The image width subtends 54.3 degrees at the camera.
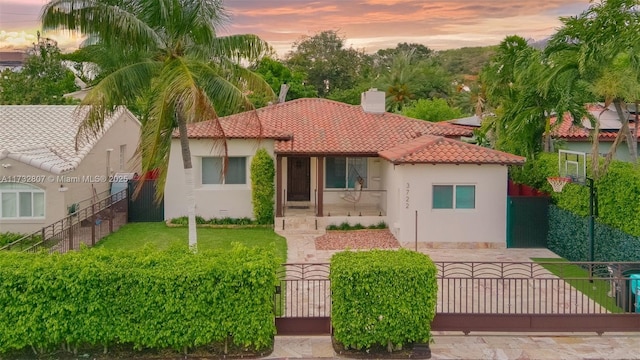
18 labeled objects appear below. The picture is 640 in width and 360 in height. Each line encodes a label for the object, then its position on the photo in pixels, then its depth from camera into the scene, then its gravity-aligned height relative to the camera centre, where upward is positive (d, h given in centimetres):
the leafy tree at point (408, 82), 5231 +747
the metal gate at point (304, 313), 1172 -302
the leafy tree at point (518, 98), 2059 +245
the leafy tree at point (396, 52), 7162 +1437
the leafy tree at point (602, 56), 1556 +294
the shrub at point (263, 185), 2350 -73
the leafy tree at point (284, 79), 5003 +718
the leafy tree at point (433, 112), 3916 +349
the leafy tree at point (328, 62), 6562 +1104
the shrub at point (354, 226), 2295 -221
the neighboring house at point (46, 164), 2130 +3
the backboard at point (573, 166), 1697 +4
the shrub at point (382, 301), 1075 -234
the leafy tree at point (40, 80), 3991 +585
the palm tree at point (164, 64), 1381 +252
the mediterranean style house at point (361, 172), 1998 -21
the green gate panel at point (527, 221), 2027 -176
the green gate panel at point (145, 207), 2462 -166
